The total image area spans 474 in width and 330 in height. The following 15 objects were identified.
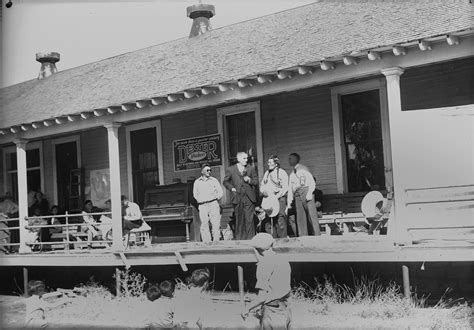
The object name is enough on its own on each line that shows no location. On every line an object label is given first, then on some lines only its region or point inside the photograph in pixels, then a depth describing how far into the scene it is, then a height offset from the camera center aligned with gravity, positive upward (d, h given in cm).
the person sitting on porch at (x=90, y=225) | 1210 -49
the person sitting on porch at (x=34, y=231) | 1311 -60
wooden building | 829 +150
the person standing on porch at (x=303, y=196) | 1002 -12
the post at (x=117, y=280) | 1141 -151
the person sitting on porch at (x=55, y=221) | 1452 -46
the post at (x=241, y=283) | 976 -144
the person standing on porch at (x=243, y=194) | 1064 -4
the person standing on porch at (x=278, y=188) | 1022 +5
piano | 1261 -36
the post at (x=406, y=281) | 838 -133
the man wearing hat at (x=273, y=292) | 688 -113
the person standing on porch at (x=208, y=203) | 1086 -17
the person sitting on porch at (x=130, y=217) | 1203 -36
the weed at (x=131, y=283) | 1138 -159
